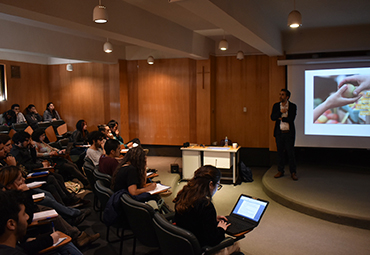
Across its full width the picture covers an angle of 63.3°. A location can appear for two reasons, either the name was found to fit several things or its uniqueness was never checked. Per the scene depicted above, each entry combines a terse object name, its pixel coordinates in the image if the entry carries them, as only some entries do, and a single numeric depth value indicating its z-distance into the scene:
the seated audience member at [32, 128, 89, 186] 5.32
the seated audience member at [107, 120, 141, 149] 6.93
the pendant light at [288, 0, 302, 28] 3.96
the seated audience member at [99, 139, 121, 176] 4.00
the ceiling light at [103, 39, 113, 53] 6.12
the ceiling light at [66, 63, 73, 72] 8.95
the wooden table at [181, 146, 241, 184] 6.18
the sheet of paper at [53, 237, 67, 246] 2.30
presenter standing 5.60
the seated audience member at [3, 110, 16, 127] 8.09
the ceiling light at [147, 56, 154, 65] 8.05
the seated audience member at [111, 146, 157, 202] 3.26
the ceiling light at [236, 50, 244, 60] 7.14
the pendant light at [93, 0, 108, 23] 3.46
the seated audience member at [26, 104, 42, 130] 8.47
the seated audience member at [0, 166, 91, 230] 2.78
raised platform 4.19
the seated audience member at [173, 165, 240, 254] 2.23
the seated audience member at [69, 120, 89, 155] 6.68
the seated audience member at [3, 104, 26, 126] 8.10
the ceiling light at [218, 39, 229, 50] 6.14
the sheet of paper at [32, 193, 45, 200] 3.00
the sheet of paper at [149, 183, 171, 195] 3.33
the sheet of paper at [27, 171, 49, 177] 3.83
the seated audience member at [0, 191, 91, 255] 1.79
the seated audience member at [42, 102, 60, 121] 8.89
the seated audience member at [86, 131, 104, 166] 4.88
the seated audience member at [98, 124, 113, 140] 6.43
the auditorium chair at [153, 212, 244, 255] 2.07
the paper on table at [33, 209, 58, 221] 2.58
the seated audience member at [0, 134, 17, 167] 3.68
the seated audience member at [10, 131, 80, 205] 4.32
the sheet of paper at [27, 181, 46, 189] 3.28
